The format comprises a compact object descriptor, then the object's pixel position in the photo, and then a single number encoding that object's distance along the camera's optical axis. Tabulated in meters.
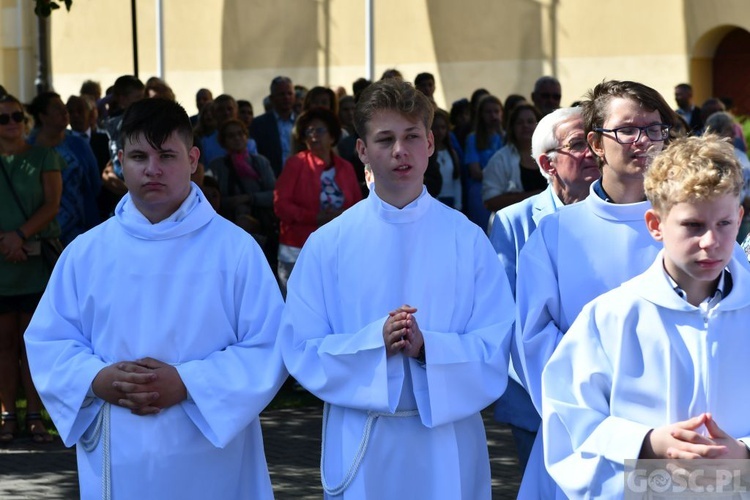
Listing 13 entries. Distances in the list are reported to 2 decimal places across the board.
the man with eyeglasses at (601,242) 8.20
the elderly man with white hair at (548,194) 9.53
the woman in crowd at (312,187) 17.02
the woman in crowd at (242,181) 18.61
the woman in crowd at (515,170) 16.43
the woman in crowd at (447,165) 19.18
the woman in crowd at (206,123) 22.02
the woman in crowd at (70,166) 16.24
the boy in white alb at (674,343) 6.54
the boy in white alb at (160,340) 8.27
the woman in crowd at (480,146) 19.73
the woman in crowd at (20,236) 14.59
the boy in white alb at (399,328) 8.13
